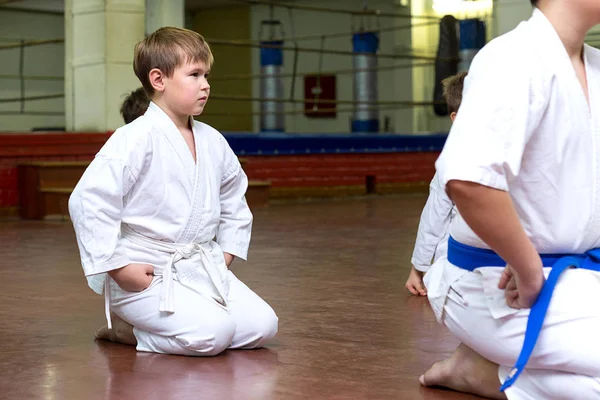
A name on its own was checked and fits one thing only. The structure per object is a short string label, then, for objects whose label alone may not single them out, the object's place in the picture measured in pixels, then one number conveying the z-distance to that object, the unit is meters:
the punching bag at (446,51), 10.05
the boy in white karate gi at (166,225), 2.29
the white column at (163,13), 7.76
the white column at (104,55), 7.28
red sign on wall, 15.98
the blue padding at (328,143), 8.40
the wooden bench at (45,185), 6.77
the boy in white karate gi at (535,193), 1.47
